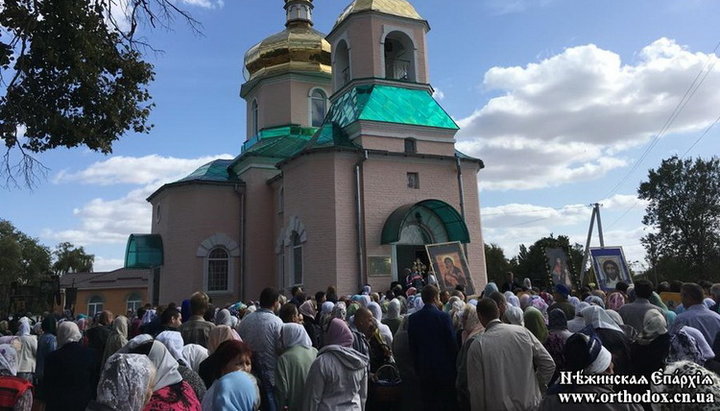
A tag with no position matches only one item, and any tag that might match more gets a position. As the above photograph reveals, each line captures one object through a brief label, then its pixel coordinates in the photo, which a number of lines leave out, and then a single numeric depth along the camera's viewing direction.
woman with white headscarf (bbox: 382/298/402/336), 7.41
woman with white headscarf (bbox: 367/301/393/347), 6.25
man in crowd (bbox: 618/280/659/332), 6.18
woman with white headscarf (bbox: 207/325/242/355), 4.54
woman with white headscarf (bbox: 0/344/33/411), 3.97
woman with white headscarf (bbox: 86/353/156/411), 2.78
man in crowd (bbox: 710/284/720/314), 7.31
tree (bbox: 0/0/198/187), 7.11
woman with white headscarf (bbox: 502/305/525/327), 5.59
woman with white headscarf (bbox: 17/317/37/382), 7.73
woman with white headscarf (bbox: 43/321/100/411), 5.16
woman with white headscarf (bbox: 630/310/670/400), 4.68
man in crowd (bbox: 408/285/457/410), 5.68
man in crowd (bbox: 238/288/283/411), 5.14
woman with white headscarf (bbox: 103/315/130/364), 6.03
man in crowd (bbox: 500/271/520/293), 14.79
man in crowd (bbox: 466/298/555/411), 4.33
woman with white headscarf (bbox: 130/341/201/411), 3.03
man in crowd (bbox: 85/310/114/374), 6.82
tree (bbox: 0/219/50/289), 41.84
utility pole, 23.89
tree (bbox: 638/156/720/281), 37.56
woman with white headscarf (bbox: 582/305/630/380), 4.61
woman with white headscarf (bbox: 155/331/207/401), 4.77
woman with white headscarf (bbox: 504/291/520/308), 8.28
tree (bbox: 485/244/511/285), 52.78
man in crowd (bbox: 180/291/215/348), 5.81
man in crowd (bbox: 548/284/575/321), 7.33
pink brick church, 18.39
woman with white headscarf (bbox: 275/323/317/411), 4.74
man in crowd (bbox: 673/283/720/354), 5.50
